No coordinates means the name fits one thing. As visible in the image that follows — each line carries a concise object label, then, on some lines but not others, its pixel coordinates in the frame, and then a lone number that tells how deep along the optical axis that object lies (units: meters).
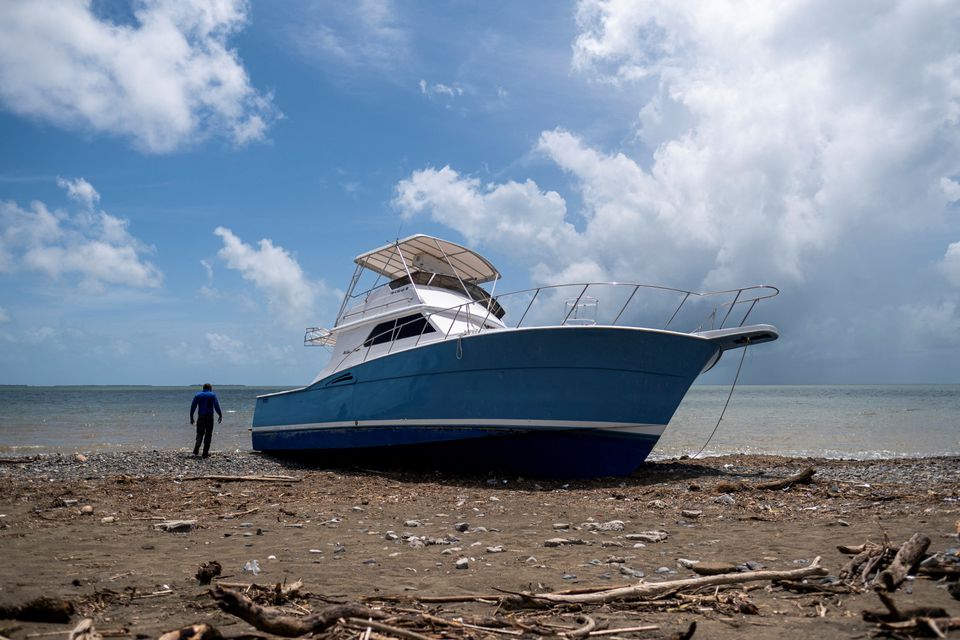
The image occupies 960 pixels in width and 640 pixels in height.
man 14.77
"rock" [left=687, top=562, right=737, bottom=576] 4.60
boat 10.36
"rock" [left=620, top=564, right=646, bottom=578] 4.73
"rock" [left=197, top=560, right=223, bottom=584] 4.52
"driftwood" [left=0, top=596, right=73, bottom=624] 3.68
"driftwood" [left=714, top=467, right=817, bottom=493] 9.23
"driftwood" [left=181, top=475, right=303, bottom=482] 10.86
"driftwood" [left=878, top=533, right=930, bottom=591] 3.94
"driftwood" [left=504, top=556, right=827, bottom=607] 3.88
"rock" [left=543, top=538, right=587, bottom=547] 5.87
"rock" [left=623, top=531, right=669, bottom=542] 5.99
